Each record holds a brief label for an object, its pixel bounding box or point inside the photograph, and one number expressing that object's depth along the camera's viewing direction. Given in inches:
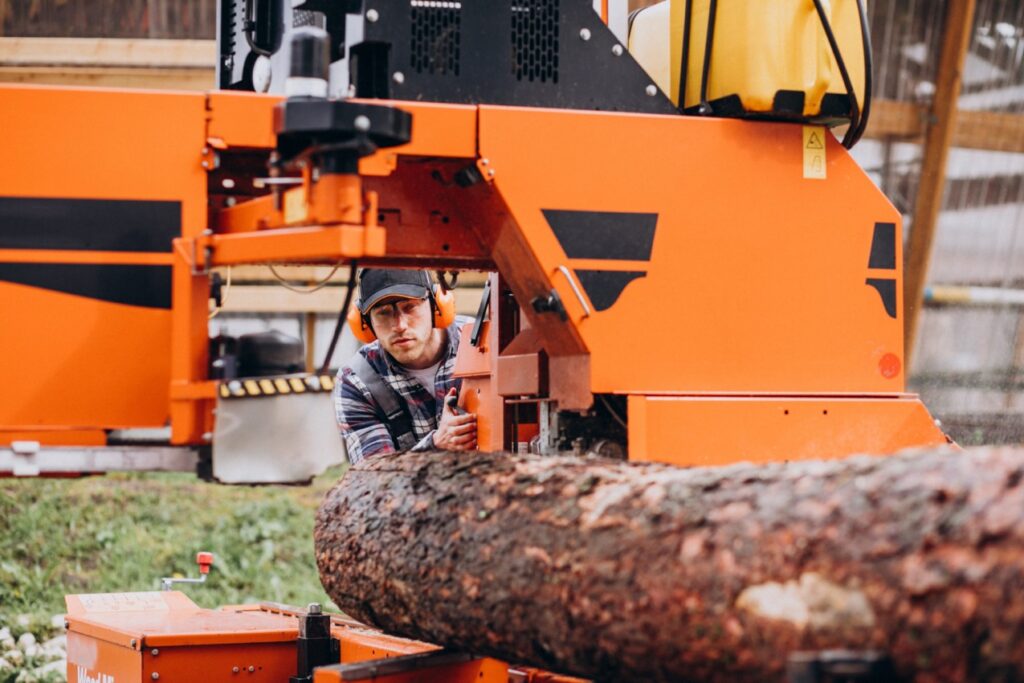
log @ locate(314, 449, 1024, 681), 80.4
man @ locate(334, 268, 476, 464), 196.2
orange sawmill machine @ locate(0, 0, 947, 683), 122.0
